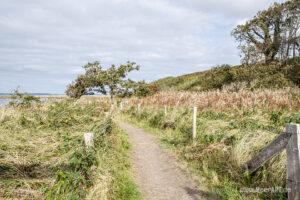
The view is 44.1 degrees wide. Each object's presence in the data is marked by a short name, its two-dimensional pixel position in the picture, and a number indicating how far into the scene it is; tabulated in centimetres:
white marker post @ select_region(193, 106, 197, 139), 1228
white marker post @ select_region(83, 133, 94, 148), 696
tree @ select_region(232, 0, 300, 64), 3688
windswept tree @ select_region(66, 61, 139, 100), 4103
